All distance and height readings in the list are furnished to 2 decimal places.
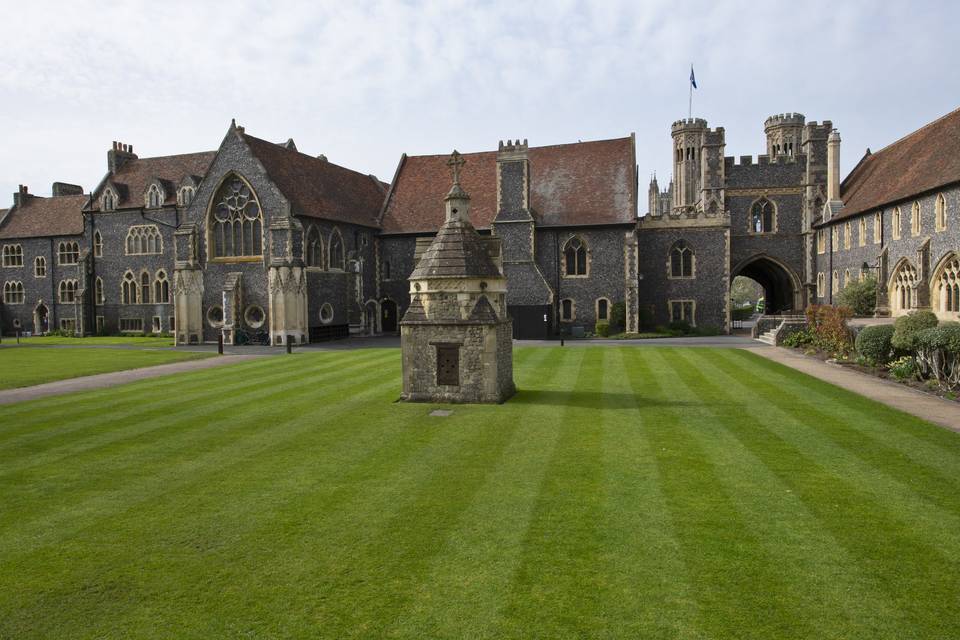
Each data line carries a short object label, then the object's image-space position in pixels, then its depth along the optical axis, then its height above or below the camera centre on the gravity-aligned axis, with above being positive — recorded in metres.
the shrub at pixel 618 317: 39.81 -0.84
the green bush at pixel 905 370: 18.80 -2.03
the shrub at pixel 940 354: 16.72 -1.49
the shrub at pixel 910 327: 18.81 -0.84
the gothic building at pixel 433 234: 36.22 +4.19
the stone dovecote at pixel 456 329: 15.77 -0.57
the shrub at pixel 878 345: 21.00 -1.46
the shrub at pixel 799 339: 28.88 -1.73
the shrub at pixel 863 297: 33.50 +0.12
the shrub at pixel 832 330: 24.47 -1.16
